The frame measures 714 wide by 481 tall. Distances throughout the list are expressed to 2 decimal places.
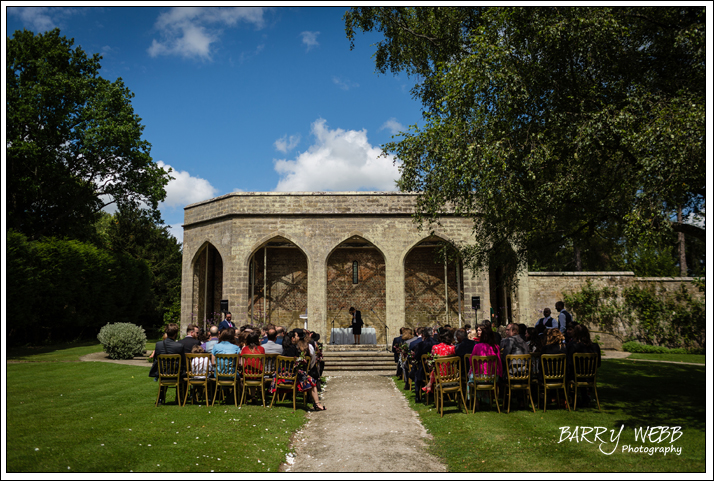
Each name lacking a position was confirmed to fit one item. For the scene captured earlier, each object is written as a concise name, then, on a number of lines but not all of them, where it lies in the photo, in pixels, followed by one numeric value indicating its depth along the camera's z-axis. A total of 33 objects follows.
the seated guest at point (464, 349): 7.22
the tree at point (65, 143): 17.70
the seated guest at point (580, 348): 7.17
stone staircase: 12.95
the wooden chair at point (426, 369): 7.65
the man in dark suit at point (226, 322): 10.95
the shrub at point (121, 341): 14.10
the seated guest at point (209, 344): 7.96
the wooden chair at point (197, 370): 7.15
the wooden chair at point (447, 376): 6.91
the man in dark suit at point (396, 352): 10.38
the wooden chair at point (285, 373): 7.35
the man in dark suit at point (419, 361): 7.98
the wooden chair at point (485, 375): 6.90
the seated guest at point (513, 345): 7.23
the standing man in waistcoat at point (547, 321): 9.83
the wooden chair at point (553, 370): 6.84
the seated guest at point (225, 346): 7.29
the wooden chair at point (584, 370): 7.00
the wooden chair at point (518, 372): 6.82
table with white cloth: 15.79
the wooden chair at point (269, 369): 7.53
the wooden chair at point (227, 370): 7.16
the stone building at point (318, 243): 15.84
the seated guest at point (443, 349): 7.41
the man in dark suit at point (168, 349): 7.23
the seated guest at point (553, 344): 7.09
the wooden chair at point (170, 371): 7.12
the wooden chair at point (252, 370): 7.19
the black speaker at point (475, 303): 15.11
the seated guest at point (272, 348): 7.69
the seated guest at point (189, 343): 7.46
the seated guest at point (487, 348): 7.00
